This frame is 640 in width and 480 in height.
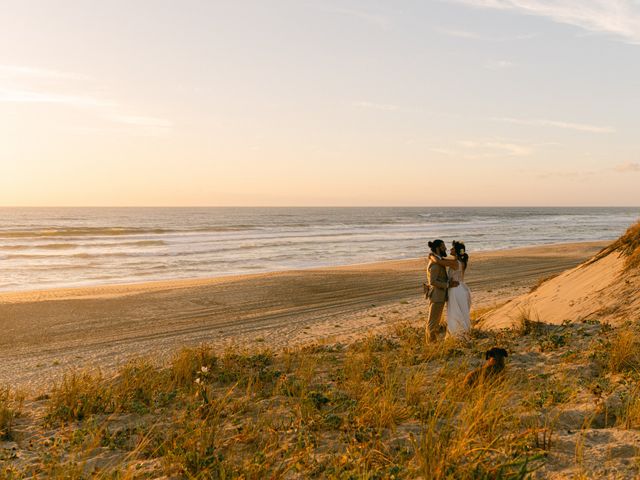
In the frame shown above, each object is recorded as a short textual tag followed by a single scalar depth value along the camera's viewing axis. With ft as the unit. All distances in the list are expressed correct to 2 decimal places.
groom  30.35
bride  29.50
